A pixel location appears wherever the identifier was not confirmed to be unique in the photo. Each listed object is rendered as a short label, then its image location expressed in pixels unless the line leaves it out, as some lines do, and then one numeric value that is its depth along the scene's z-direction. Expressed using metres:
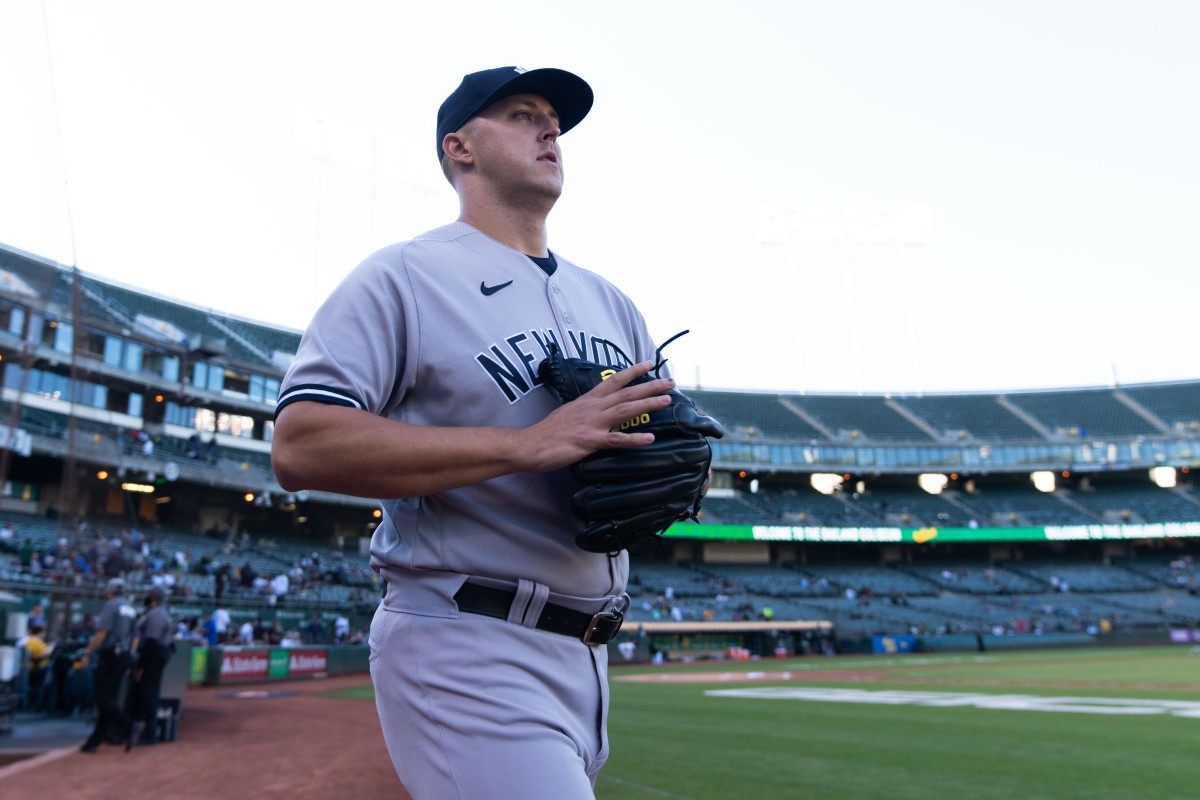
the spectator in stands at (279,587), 27.03
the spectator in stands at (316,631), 25.16
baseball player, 1.65
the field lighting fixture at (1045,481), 54.72
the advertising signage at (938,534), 47.50
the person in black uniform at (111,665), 9.19
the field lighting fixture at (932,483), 54.59
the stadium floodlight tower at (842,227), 56.34
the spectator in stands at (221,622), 21.52
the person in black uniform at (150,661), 9.41
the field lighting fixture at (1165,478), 54.06
